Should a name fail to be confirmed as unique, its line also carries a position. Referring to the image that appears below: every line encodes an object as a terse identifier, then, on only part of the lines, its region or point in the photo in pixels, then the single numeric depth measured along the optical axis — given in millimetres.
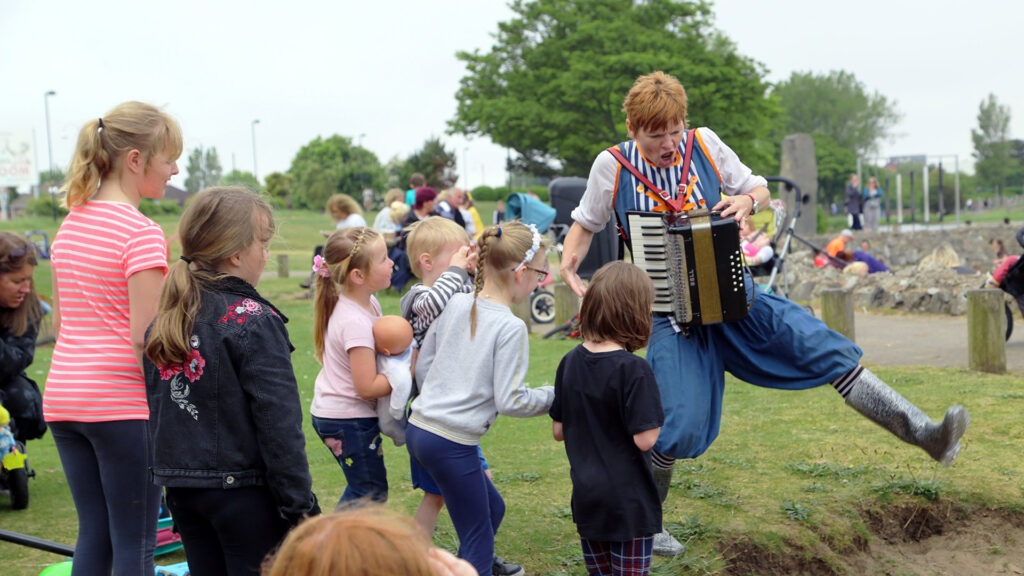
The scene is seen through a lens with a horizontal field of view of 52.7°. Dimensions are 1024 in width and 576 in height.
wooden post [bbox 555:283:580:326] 12570
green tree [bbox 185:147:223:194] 101775
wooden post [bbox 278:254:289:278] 24672
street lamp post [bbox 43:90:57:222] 47062
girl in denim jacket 3021
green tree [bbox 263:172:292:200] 74000
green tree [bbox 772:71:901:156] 94375
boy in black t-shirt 3500
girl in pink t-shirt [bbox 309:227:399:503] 4109
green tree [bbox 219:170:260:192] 84138
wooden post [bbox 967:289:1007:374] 8867
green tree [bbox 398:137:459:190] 55938
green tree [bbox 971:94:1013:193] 88500
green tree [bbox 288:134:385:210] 70625
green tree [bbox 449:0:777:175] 44250
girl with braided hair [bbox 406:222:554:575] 3736
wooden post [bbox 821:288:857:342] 10164
